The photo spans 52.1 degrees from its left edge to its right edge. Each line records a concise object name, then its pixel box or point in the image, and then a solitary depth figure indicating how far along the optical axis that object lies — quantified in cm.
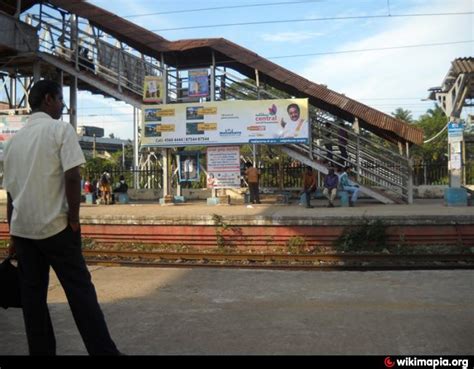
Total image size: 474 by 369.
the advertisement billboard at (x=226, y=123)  1480
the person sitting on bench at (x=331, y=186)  1412
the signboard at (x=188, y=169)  1638
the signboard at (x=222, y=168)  1549
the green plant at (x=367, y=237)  994
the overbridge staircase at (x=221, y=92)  1500
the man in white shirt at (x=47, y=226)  310
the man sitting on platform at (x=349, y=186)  1428
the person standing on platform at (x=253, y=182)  1544
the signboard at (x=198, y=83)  1558
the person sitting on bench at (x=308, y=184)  1392
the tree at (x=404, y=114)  4481
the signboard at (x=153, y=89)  1582
